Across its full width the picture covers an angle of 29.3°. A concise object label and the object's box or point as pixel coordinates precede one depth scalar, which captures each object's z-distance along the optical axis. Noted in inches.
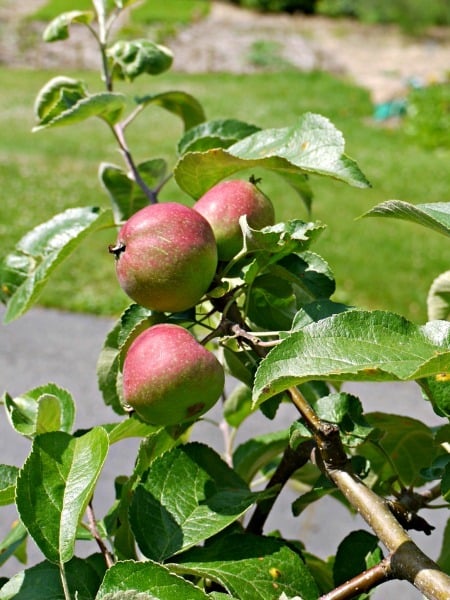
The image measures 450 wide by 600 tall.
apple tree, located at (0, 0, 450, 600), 17.2
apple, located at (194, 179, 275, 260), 22.4
